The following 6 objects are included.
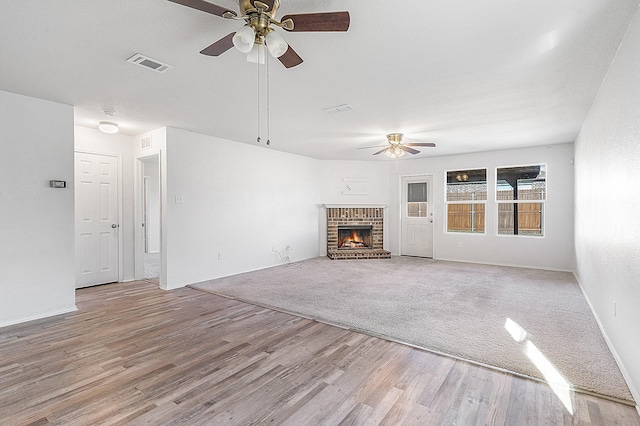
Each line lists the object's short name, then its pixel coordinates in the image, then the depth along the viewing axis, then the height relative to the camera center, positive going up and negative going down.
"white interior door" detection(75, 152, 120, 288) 4.99 -0.13
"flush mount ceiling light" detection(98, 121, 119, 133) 4.46 +1.19
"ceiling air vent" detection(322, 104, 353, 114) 3.87 +1.28
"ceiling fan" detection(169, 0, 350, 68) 1.69 +1.05
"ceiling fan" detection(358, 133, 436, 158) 5.23 +1.10
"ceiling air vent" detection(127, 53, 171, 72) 2.62 +1.27
